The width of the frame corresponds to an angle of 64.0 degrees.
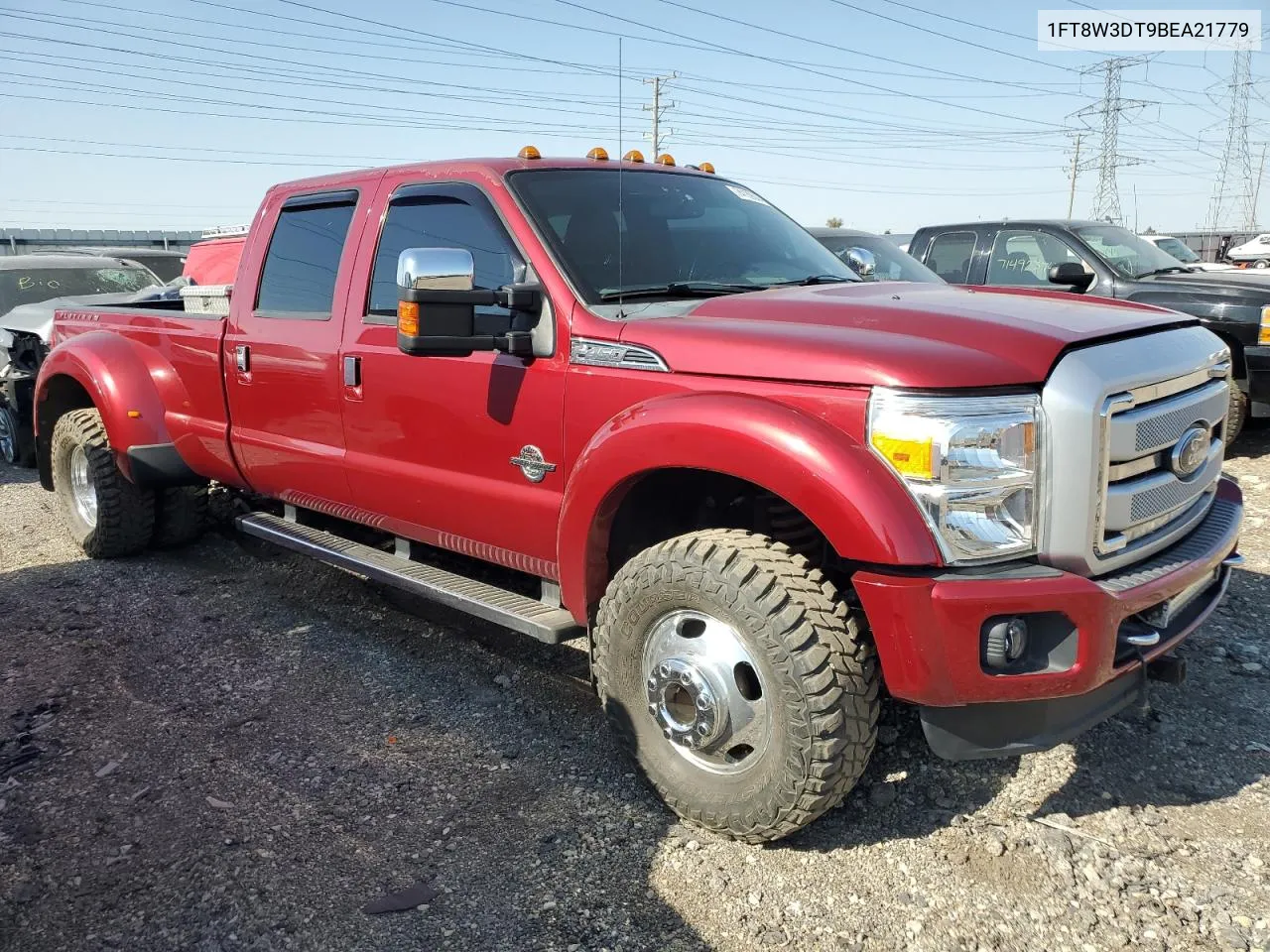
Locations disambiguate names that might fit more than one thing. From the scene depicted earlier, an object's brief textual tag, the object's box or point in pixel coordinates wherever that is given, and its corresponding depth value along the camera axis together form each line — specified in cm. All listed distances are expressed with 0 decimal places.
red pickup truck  246
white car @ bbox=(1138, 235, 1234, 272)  986
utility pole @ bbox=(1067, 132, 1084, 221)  5299
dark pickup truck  726
